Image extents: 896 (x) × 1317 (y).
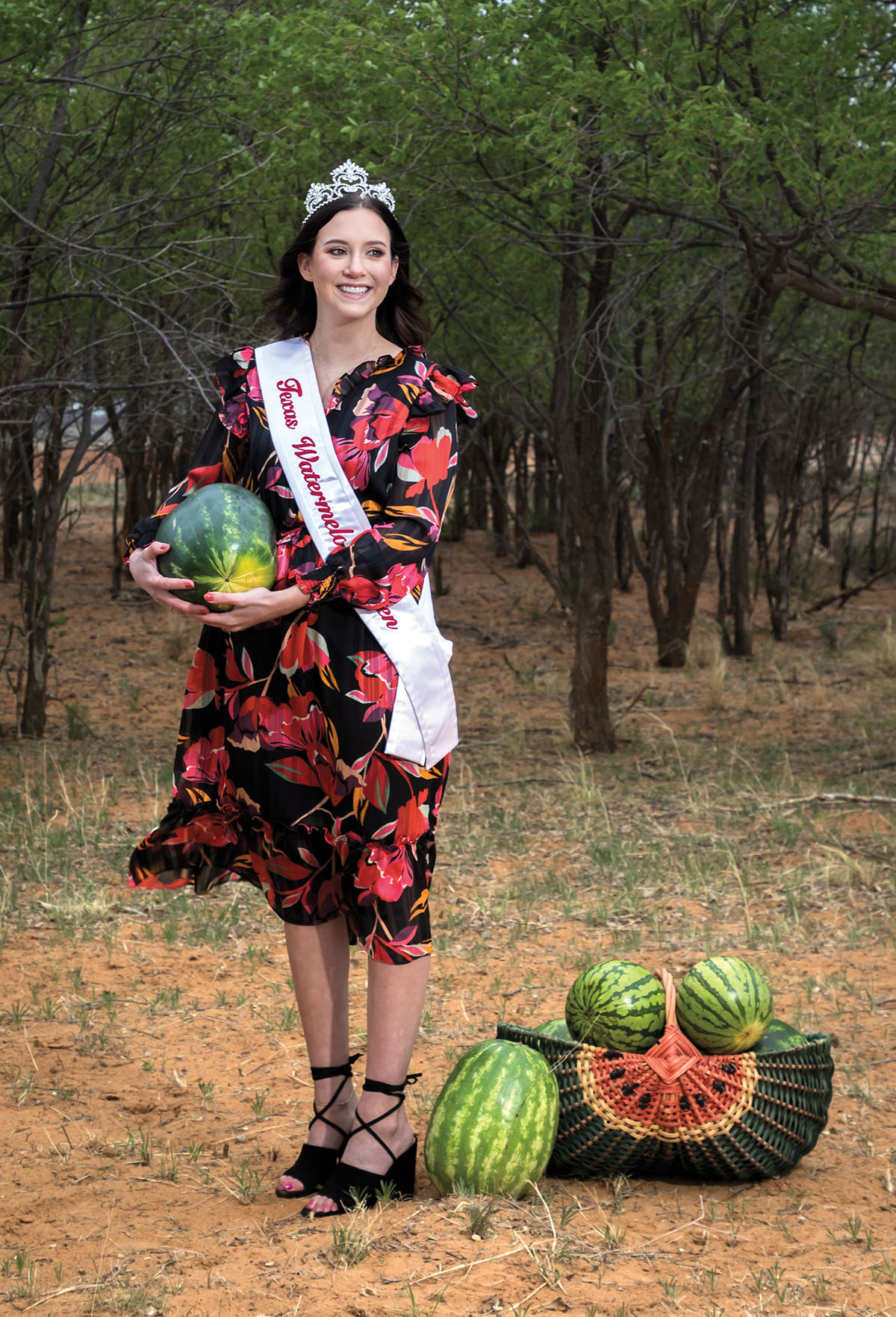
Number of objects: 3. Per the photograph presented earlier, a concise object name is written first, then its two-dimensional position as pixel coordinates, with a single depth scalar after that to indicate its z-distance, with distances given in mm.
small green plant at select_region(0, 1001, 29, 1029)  4496
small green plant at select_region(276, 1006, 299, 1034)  4594
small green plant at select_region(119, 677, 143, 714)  11250
